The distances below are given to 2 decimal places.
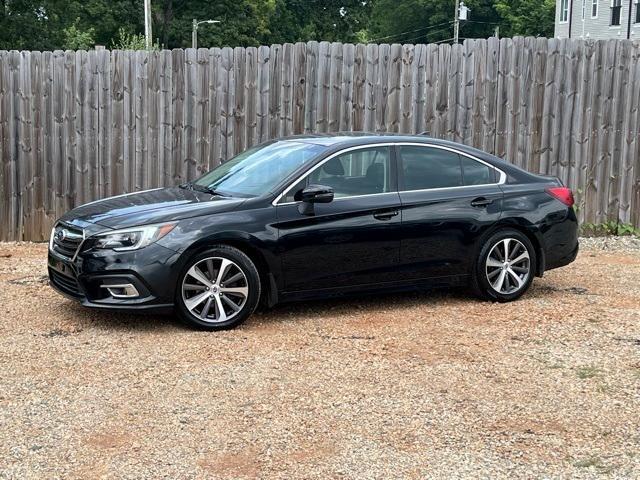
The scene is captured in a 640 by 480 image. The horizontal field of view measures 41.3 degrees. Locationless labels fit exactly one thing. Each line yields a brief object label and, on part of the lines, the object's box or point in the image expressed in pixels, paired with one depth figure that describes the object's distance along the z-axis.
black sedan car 6.43
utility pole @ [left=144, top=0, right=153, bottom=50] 34.69
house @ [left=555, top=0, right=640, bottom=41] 38.44
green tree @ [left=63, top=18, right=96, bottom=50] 45.66
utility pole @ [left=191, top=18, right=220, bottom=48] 49.58
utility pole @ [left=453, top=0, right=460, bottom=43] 63.18
